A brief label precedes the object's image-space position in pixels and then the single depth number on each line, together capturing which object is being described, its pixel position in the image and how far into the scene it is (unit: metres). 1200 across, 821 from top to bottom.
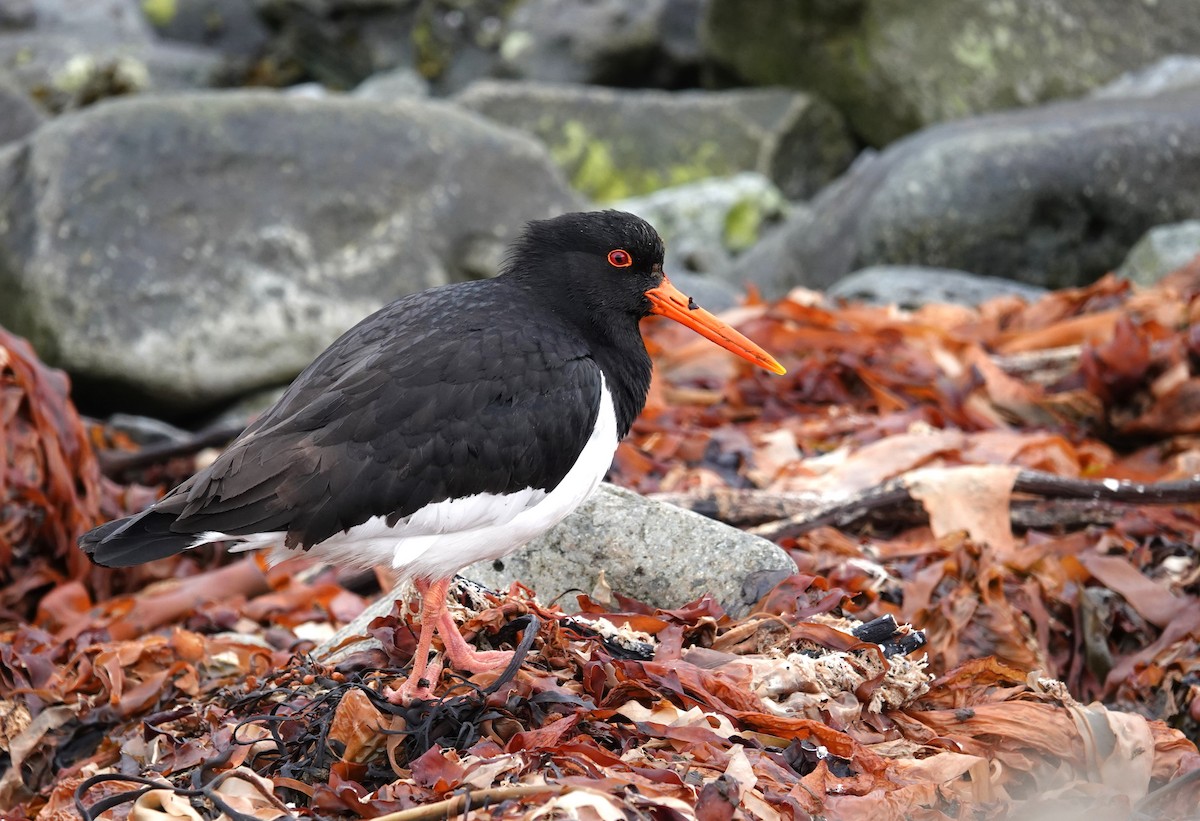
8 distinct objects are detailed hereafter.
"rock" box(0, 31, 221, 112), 16.02
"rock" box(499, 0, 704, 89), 16.36
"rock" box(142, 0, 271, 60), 19.33
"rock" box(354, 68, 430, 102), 16.33
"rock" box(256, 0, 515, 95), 17.27
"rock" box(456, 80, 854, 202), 14.14
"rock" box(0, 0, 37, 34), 19.11
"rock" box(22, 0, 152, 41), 18.89
